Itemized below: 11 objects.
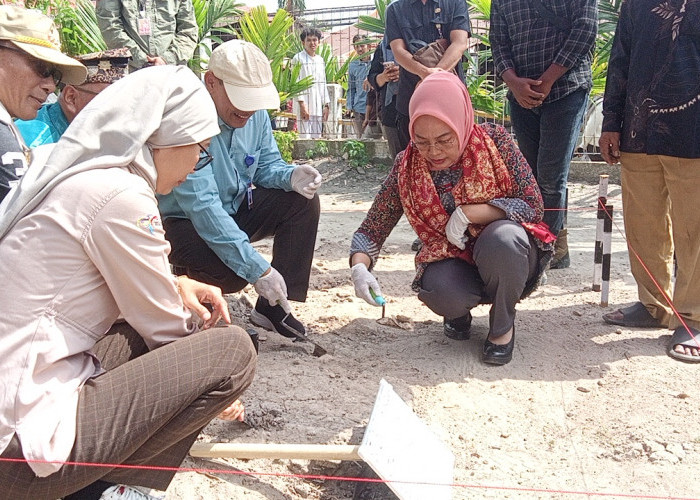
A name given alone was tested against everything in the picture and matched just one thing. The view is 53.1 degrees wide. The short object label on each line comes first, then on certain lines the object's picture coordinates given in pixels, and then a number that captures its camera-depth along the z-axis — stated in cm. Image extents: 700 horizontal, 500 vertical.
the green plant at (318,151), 934
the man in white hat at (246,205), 306
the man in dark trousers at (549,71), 412
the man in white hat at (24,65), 256
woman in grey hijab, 166
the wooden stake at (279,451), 224
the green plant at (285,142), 905
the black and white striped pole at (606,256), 394
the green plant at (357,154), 891
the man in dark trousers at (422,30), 479
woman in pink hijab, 307
